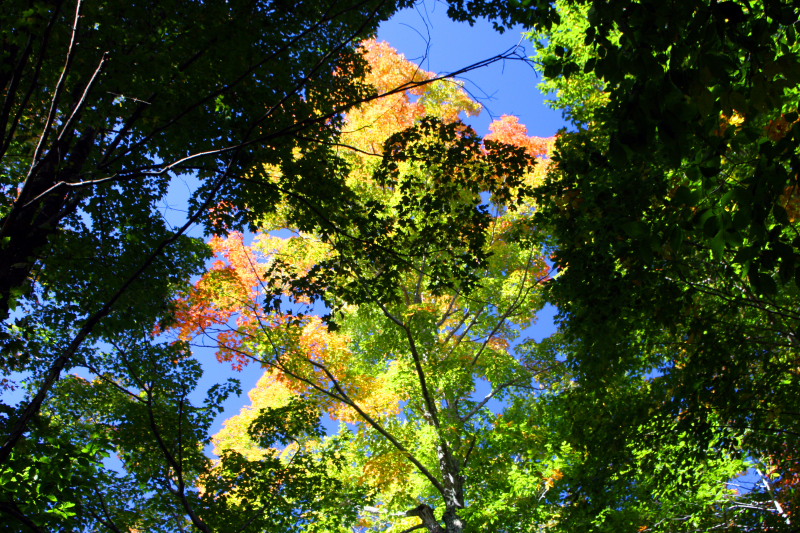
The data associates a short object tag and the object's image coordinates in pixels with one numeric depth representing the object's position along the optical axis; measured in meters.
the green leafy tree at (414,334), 5.50
